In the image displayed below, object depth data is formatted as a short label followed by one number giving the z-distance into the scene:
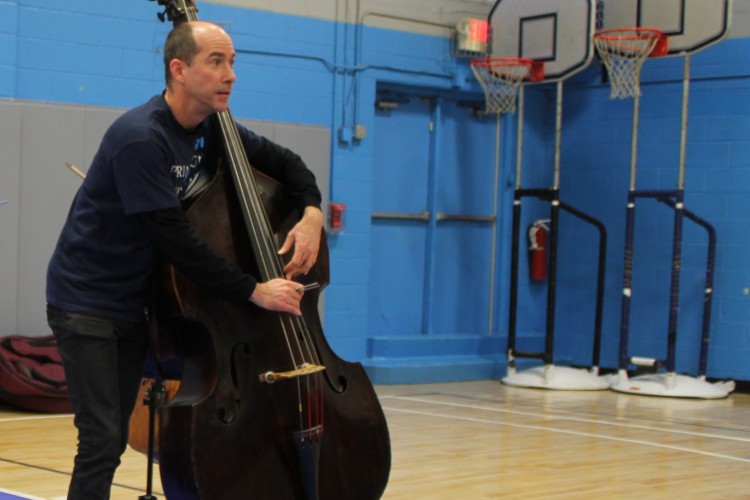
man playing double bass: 4.62
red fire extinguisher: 15.19
